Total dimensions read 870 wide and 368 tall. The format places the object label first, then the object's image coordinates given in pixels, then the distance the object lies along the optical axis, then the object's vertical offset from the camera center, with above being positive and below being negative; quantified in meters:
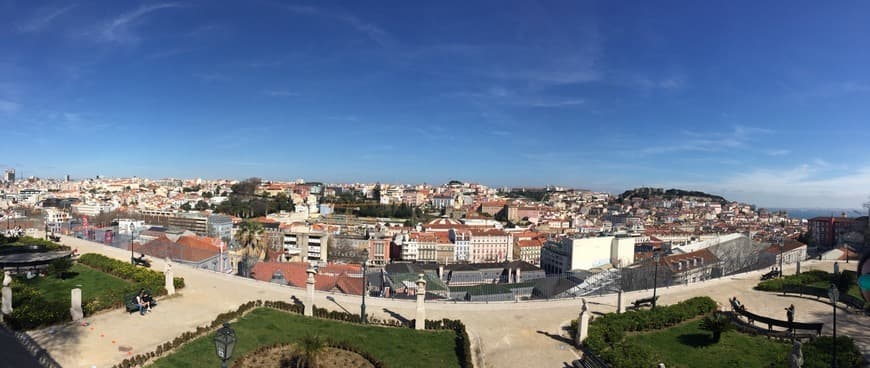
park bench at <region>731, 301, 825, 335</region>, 9.11 -2.54
